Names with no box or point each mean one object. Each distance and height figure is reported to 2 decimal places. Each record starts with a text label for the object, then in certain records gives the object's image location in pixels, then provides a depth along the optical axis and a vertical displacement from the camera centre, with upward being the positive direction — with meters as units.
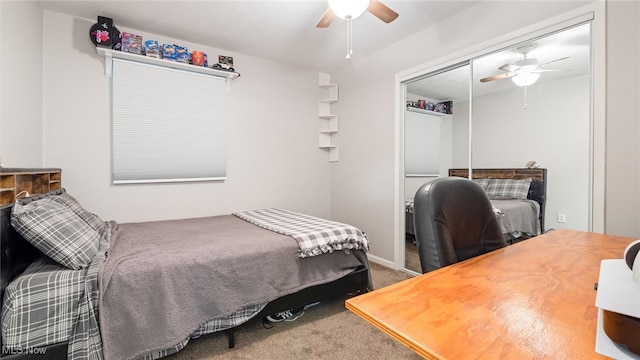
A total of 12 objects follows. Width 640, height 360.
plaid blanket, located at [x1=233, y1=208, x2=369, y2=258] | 2.05 -0.43
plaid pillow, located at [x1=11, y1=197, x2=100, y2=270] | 1.35 -0.29
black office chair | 1.09 -0.19
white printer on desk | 0.45 -0.23
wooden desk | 0.51 -0.31
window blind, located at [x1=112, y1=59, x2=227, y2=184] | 2.73 +0.56
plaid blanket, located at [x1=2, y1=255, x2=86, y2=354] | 1.22 -0.60
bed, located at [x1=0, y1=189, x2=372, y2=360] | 1.28 -0.63
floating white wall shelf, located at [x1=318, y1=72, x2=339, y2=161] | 3.97 +0.91
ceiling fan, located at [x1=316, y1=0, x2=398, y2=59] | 1.79 +1.14
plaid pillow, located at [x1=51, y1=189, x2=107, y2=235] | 1.85 -0.24
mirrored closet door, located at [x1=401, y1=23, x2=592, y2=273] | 1.87 +0.51
